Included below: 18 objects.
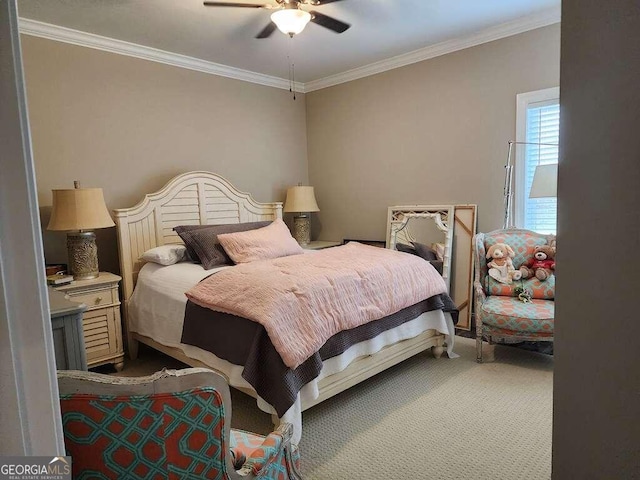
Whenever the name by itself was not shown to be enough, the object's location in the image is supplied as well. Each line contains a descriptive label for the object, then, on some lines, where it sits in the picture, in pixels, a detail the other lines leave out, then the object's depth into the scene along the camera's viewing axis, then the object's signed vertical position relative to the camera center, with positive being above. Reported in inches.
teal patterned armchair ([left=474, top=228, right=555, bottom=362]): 106.3 -34.0
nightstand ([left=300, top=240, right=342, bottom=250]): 173.6 -23.8
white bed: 88.5 -30.2
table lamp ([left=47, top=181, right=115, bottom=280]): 109.3 -5.8
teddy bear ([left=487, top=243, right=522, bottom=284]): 123.4 -24.6
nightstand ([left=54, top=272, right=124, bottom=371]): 111.5 -34.3
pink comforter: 78.8 -22.8
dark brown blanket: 75.5 -33.1
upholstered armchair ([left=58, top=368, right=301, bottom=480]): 33.3 -19.1
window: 127.2 +11.6
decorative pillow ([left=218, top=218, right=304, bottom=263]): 123.7 -16.2
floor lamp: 112.4 +1.4
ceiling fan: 92.6 +43.2
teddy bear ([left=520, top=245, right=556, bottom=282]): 119.5 -24.2
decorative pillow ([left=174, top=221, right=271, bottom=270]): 123.3 -14.8
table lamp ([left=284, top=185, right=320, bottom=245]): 174.9 -5.9
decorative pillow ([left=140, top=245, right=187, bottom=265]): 123.6 -17.9
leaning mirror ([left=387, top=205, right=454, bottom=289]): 147.6 -16.8
